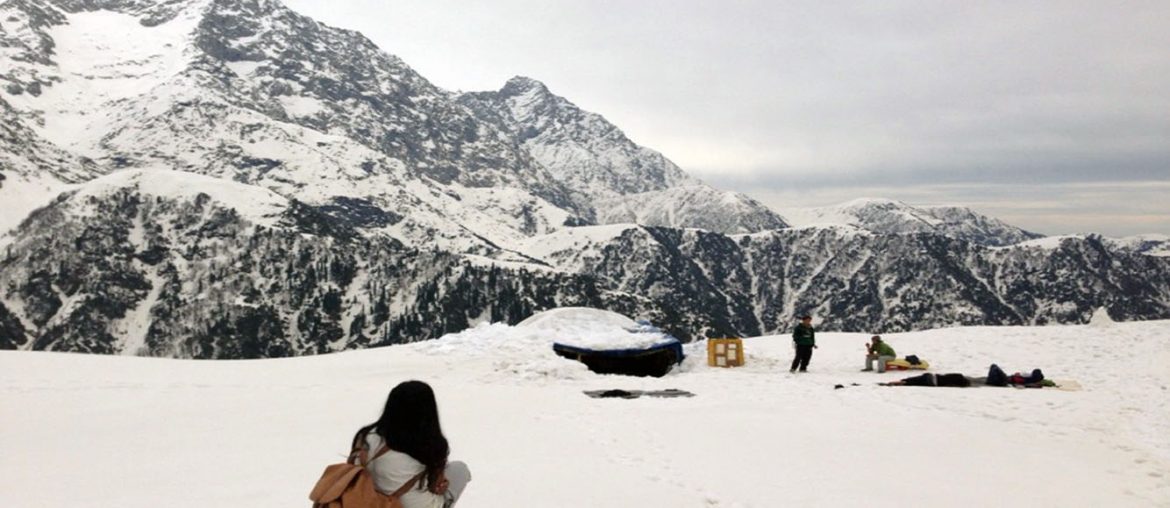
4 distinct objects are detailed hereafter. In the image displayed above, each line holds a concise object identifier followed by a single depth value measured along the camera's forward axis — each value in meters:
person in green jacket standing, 24.89
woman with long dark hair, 4.88
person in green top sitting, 25.55
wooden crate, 26.97
